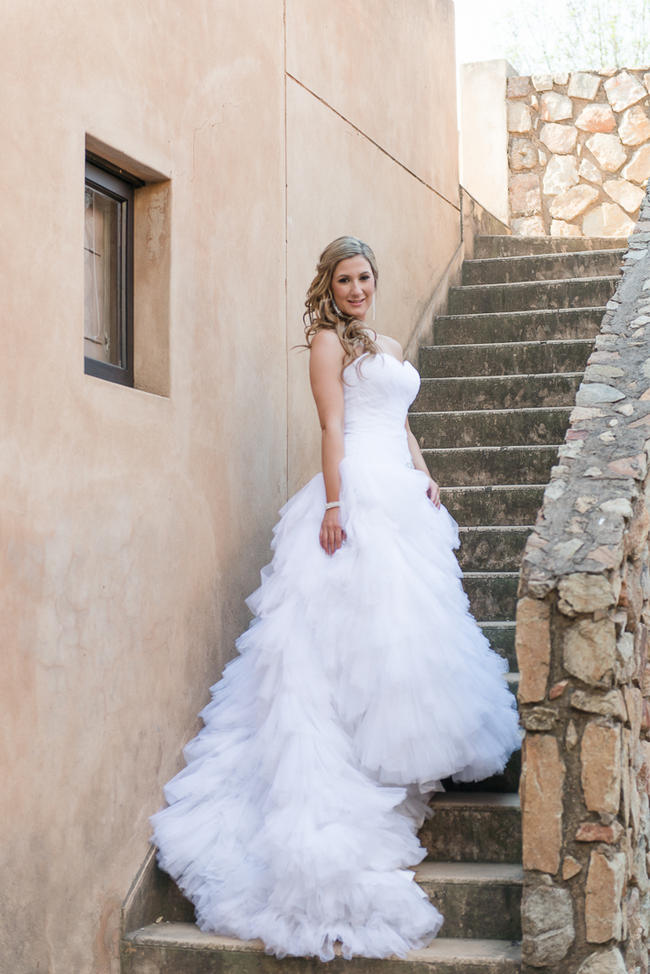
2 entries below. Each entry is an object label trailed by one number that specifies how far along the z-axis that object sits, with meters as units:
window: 3.90
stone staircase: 3.48
